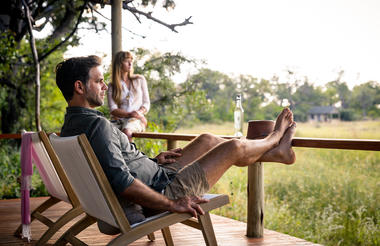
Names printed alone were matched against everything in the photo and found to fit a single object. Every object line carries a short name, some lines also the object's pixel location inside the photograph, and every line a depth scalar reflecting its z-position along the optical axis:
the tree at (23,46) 8.46
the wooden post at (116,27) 5.45
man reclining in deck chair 2.03
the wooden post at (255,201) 3.31
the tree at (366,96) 21.47
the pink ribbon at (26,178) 3.42
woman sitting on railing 4.83
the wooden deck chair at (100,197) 1.90
